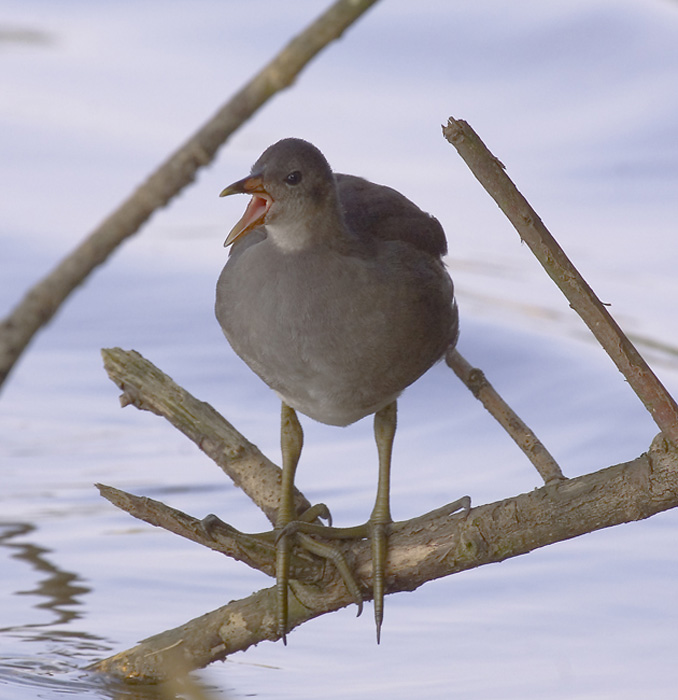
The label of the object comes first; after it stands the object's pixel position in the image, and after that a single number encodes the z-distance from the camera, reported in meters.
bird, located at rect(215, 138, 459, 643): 6.00
